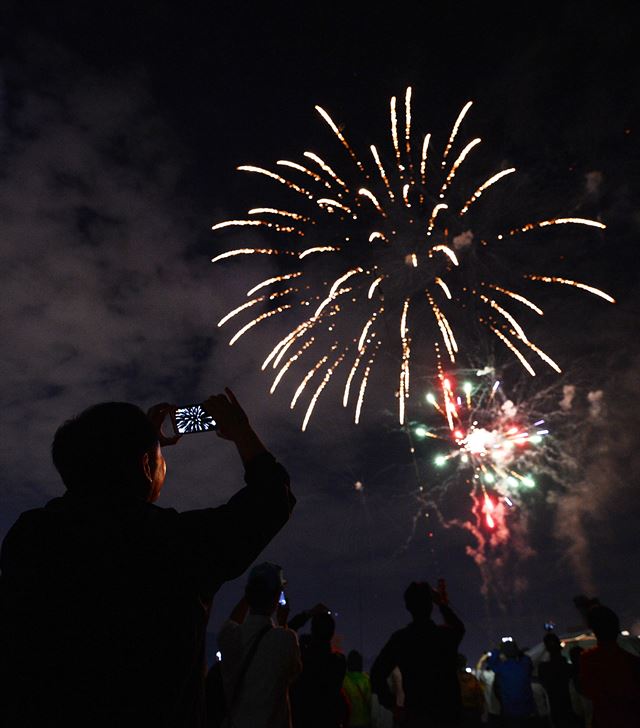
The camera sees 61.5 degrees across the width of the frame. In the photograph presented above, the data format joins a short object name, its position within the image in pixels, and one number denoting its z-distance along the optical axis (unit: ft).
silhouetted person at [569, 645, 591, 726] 27.30
